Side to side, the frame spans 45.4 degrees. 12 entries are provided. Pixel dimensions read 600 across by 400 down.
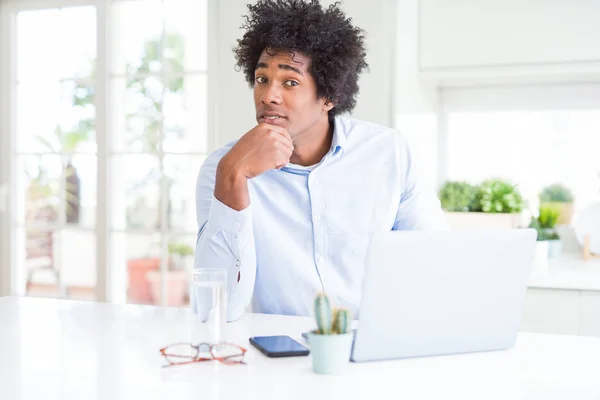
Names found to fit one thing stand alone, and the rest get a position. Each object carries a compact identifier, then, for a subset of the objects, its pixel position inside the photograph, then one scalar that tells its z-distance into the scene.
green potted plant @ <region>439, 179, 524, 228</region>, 3.10
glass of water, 1.30
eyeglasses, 1.30
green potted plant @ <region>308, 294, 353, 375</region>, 1.20
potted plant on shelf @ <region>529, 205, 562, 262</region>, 3.19
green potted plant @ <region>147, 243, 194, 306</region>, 3.82
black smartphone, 1.32
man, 1.77
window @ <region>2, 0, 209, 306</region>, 3.77
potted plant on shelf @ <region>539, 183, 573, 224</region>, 3.38
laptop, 1.26
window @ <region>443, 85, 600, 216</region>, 3.35
